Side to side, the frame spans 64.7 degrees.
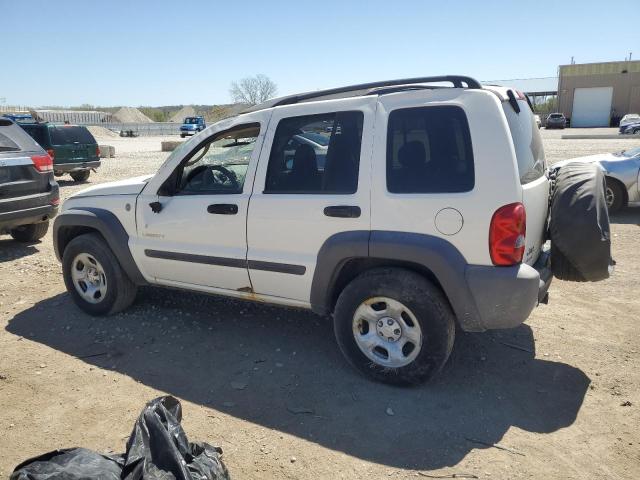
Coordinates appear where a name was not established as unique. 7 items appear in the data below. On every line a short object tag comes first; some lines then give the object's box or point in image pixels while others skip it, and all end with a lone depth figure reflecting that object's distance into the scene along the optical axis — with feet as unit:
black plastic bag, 7.27
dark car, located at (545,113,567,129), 160.15
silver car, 27.61
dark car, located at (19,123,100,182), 45.83
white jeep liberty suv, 10.13
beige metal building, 175.96
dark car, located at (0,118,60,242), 21.22
